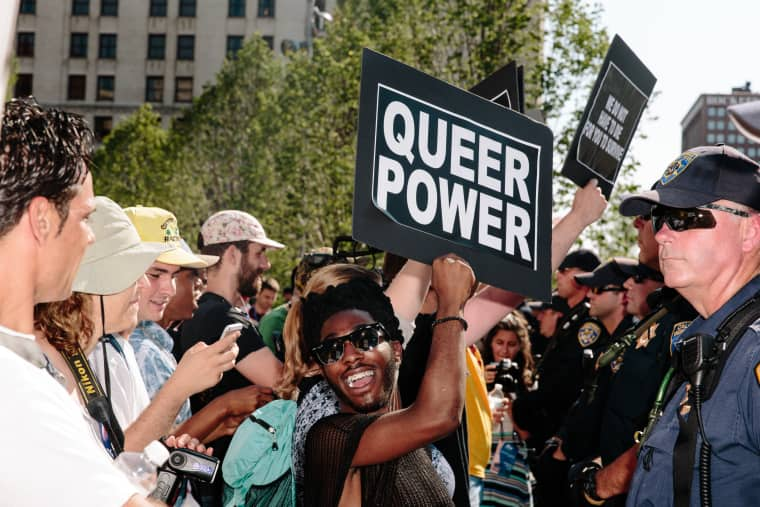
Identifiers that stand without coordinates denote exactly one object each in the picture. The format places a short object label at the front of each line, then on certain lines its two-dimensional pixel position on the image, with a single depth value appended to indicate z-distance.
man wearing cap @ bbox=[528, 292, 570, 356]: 9.82
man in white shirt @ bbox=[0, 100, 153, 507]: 1.60
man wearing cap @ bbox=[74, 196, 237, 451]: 3.21
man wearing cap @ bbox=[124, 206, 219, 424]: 4.22
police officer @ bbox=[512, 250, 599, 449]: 7.41
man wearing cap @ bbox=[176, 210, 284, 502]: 4.68
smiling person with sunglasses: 3.04
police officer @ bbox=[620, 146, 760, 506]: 2.56
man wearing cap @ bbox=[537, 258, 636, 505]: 6.53
